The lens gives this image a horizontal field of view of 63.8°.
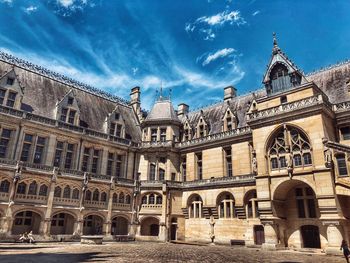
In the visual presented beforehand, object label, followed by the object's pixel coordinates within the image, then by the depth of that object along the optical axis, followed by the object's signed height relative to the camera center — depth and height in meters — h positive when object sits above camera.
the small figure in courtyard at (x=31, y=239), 24.52 -1.65
